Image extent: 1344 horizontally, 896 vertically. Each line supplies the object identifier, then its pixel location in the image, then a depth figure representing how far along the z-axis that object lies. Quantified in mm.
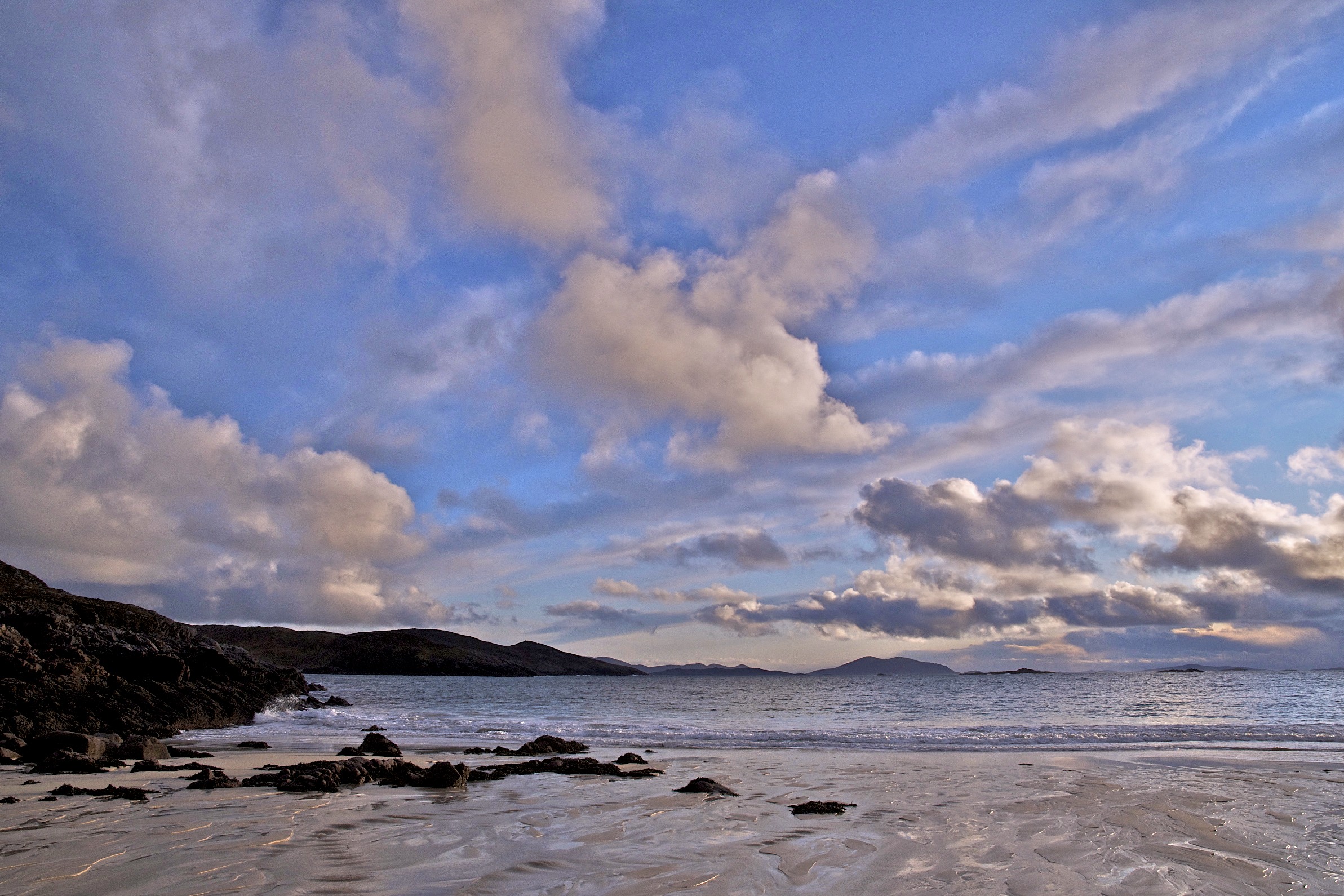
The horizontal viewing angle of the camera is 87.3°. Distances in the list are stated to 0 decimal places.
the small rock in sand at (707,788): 13867
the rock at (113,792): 12125
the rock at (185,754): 19312
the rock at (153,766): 16016
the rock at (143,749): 17531
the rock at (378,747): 20125
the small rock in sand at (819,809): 11758
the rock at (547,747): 21641
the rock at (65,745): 16844
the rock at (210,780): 13633
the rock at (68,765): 15289
